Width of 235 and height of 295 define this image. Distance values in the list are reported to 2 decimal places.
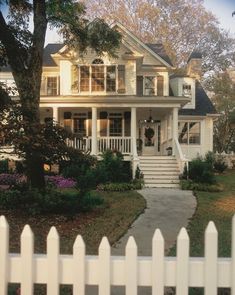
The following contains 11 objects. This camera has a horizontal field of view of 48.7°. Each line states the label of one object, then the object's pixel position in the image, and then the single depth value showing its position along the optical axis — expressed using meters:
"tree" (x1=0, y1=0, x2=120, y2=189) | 6.02
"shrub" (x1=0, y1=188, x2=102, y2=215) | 6.06
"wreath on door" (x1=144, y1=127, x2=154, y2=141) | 16.05
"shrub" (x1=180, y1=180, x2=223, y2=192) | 10.37
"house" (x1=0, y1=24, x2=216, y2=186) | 13.24
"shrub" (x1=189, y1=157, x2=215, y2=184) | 11.00
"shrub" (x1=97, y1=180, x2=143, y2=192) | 10.13
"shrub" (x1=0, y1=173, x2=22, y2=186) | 10.27
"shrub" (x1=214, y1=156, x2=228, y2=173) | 15.13
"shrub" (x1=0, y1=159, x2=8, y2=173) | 12.50
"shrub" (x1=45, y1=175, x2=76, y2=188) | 10.33
